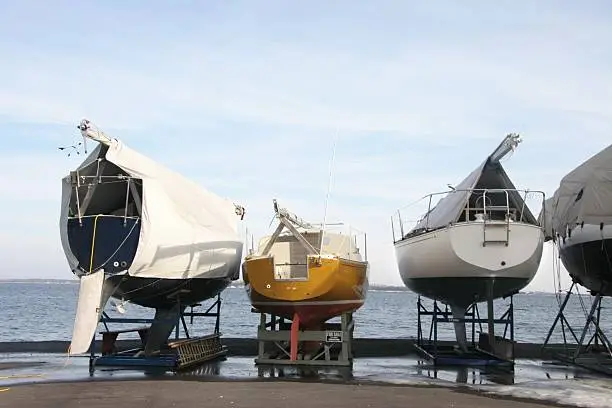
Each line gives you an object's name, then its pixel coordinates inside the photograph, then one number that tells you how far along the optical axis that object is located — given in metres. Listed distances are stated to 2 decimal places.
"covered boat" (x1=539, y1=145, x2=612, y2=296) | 15.35
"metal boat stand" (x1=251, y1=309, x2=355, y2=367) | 15.77
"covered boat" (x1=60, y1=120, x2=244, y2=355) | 13.63
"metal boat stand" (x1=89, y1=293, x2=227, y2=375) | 15.25
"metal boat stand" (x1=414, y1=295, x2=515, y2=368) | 16.55
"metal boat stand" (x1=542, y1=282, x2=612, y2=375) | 17.08
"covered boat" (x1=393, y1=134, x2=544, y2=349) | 15.98
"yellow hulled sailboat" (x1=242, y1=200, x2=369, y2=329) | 15.30
